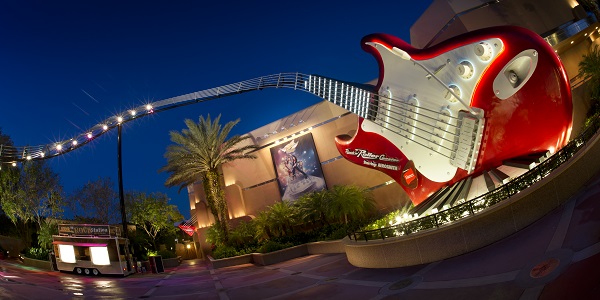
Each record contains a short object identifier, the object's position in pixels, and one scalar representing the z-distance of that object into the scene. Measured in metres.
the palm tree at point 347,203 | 24.11
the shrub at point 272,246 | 22.33
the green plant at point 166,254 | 31.38
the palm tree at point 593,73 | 18.84
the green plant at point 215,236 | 27.41
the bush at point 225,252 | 25.09
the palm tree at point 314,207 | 25.08
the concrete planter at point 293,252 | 19.89
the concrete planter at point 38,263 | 24.43
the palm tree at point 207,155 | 27.33
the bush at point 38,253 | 25.94
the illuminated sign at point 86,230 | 20.95
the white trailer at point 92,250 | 20.67
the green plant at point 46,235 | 27.16
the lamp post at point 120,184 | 20.75
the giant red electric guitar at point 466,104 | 11.61
